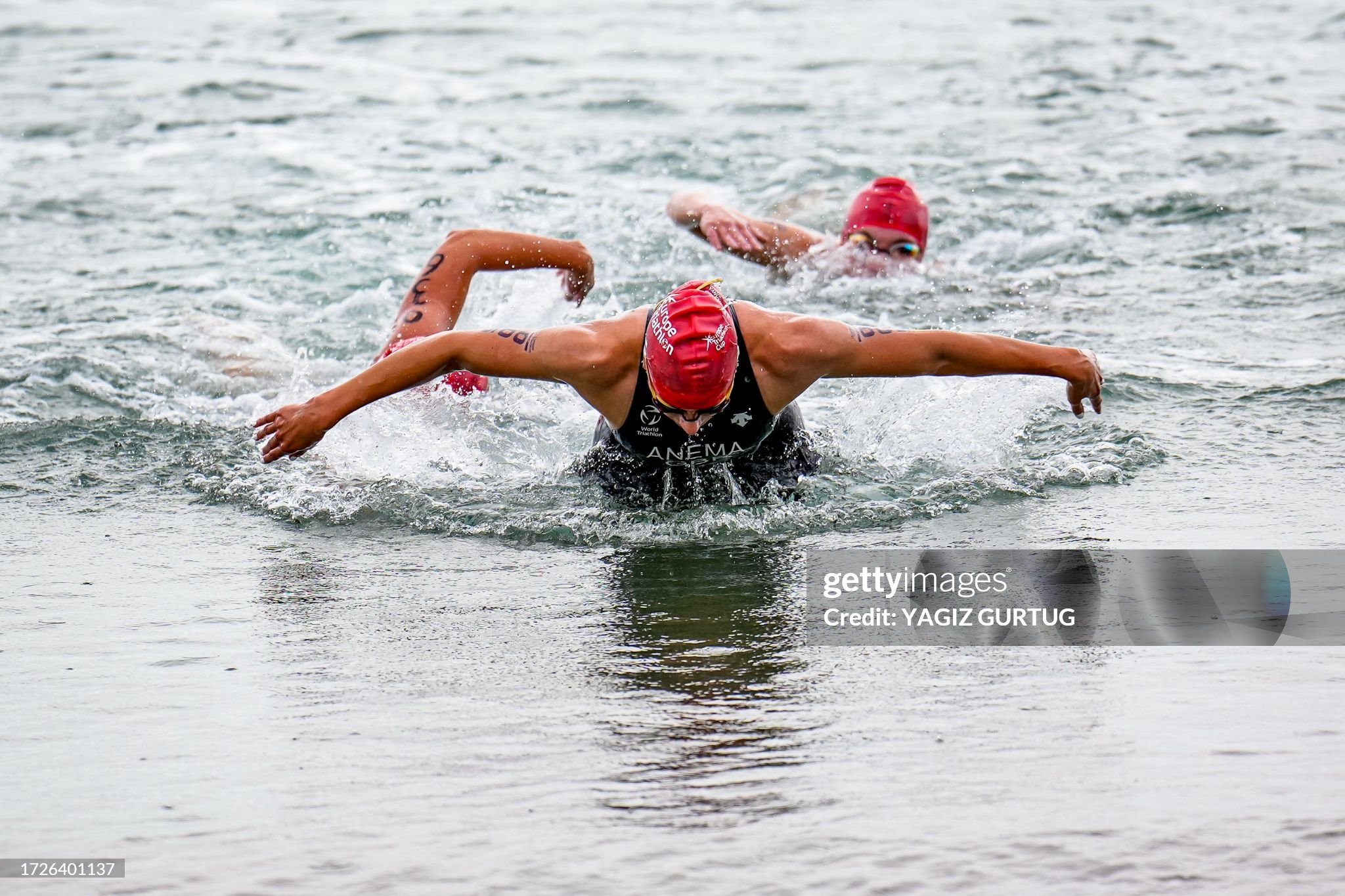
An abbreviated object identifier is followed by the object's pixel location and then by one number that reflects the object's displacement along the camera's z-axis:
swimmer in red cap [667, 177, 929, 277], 18.58
